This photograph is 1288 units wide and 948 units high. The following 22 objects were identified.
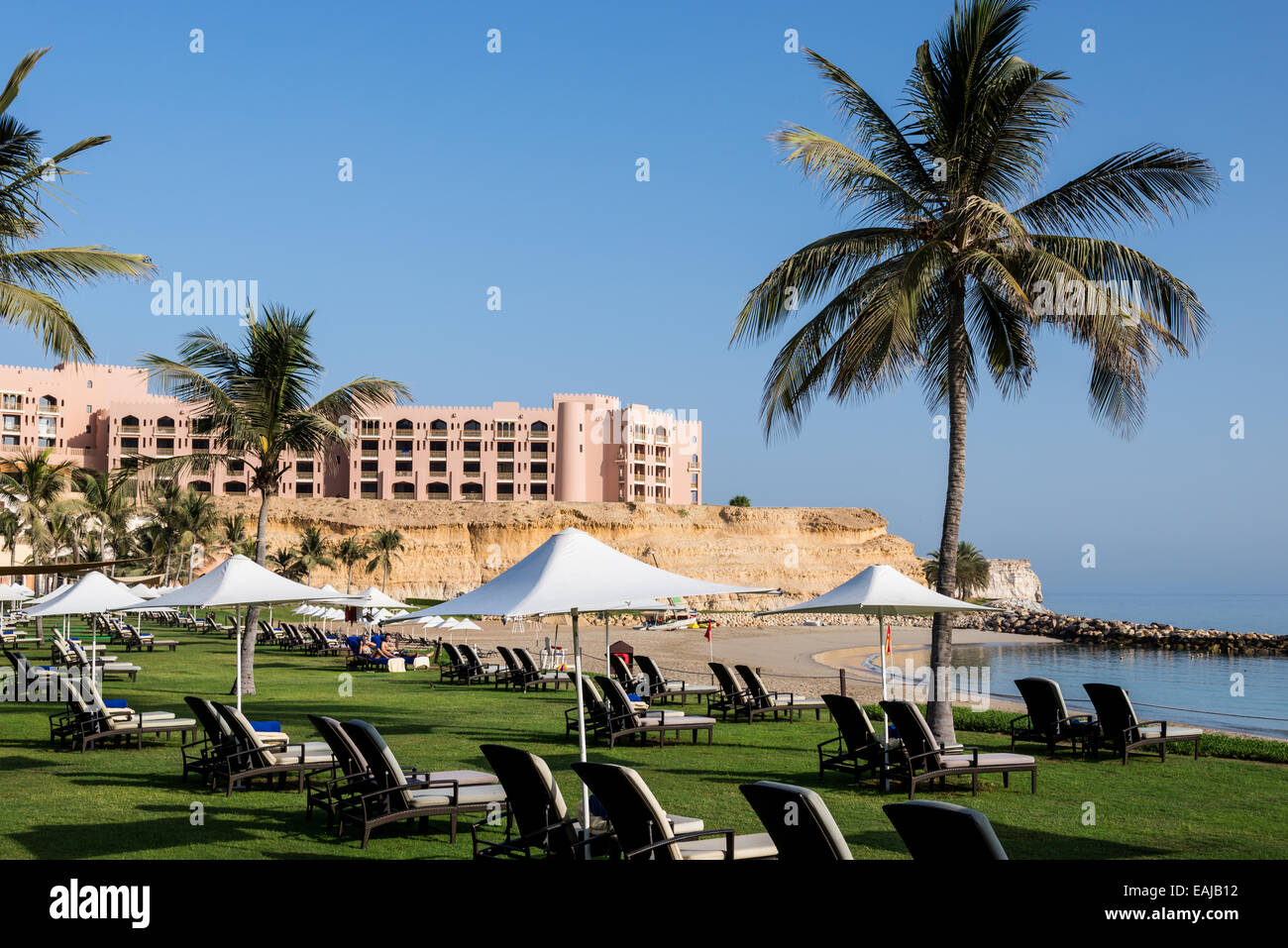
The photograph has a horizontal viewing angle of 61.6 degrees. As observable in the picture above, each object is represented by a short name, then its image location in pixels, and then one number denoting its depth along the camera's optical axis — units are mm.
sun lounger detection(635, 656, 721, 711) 19203
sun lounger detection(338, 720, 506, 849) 8406
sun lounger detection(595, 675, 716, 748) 14375
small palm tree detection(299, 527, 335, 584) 71912
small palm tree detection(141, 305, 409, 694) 21219
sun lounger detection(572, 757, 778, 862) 6434
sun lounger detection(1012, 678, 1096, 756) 13586
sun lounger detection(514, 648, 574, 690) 22750
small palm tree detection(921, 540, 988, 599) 113875
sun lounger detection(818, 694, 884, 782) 11461
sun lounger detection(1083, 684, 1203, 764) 13078
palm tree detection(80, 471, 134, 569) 51469
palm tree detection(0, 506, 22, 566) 46294
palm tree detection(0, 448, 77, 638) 40000
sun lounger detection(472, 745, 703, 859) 7082
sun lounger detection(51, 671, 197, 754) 13148
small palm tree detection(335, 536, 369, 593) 82062
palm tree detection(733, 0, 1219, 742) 13305
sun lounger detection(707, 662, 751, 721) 17359
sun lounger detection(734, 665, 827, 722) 17000
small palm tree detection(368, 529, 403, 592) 86338
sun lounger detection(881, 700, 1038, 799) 10547
